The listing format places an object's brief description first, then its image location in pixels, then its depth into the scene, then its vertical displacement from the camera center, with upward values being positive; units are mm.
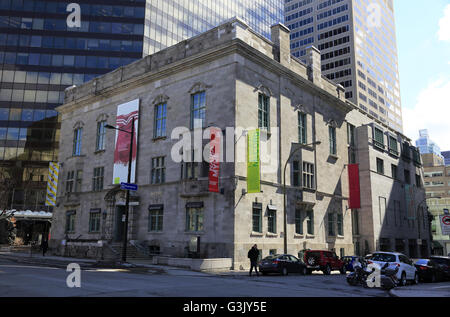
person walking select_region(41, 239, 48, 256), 36047 -1200
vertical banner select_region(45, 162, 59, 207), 44188 +5390
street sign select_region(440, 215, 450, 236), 25297 +962
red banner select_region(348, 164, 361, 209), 42156 +5439
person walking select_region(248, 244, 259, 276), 23656 -1285
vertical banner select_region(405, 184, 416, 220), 53612 +4955
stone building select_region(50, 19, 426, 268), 29969 +7257
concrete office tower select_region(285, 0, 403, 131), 110250 +57576
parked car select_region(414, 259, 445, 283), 23719 -1961
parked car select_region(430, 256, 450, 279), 25641 -1585
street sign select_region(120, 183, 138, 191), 24411 +2999
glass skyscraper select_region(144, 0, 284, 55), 80000 +46388
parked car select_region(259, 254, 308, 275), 23641 -1741
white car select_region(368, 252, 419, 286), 20328 -1340
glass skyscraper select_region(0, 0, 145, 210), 74188 +33243
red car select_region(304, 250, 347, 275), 26125 -1631
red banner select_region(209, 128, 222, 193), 28078 +5474
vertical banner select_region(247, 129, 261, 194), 28859 +5432
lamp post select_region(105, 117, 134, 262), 25234 -455
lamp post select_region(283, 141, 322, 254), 27980 -524
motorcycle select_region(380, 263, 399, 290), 17156 -1787
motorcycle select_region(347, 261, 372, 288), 18359 -1775
